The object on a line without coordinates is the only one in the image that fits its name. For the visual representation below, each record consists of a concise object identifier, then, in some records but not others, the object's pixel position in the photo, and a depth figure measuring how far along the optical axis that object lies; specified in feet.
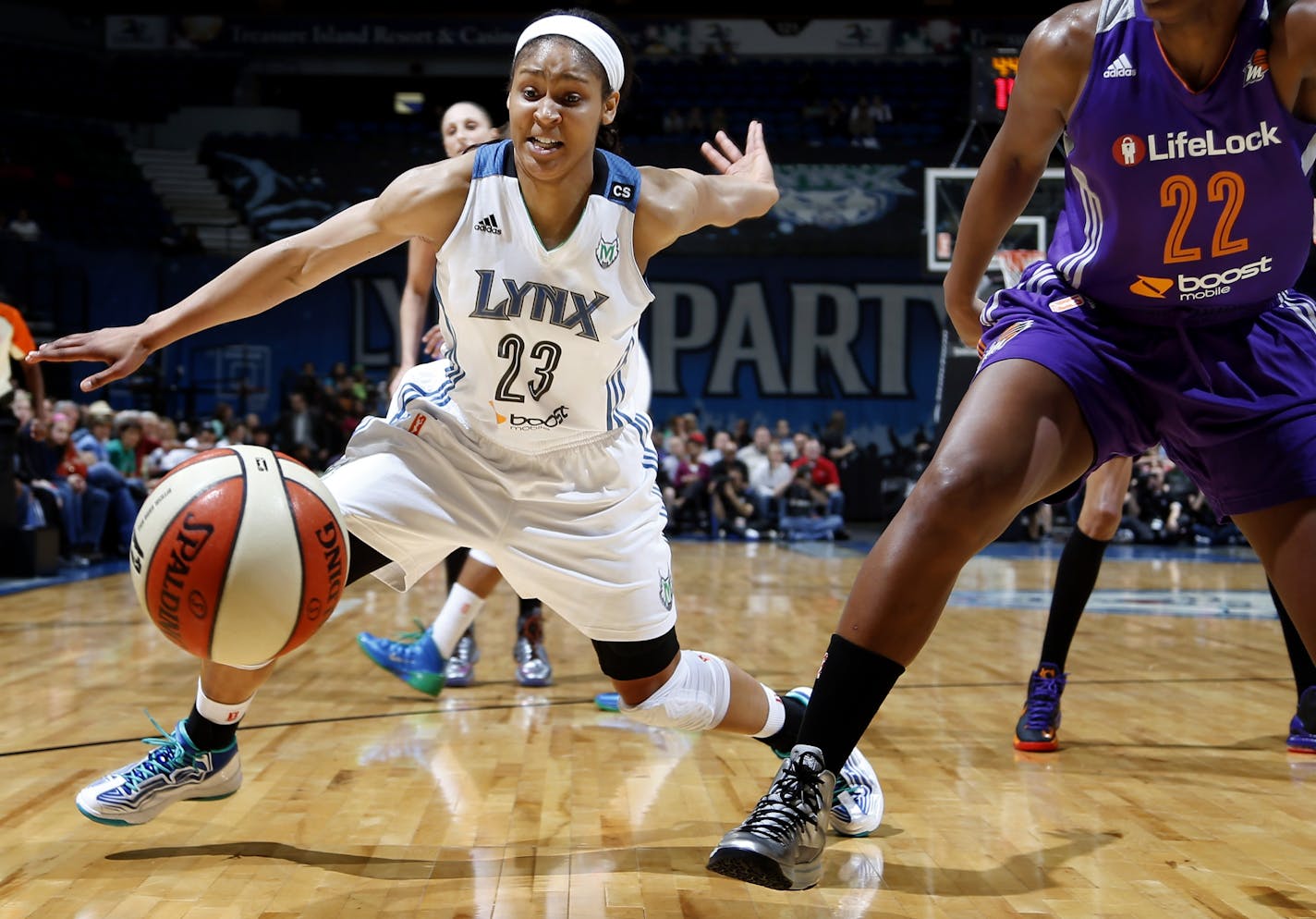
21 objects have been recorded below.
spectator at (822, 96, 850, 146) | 69.00
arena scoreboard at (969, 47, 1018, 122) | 42.45
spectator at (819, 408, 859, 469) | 57.57
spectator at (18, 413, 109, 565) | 33.42
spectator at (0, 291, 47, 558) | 30.55
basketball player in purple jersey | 7.43
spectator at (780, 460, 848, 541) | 51.62
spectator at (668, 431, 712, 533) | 52.70
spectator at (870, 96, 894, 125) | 69.77
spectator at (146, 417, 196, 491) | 40.47
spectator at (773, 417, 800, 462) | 54.44
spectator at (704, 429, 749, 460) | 52.49
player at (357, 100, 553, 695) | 16.37
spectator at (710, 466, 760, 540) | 52.01
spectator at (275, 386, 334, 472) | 51.39
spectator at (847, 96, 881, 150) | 67.87
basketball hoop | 40.22
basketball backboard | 44.75
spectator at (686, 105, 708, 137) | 67.72
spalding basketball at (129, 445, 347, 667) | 8.32
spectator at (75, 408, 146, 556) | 36.83
